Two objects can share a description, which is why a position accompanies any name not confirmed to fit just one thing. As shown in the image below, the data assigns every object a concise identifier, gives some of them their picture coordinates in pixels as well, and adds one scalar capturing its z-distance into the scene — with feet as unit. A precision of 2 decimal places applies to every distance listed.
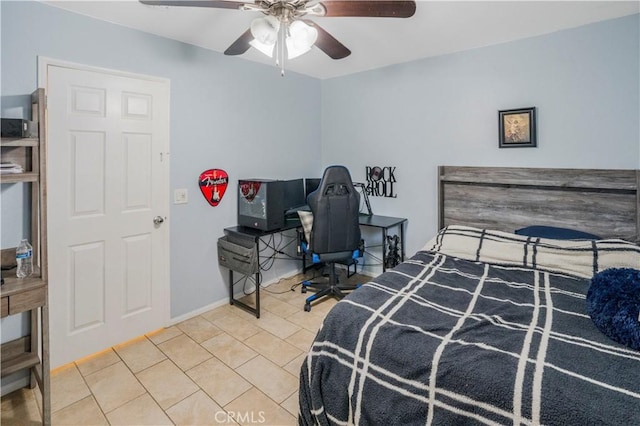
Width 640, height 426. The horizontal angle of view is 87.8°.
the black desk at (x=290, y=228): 9.50
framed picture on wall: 8.71
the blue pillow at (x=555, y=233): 8.06
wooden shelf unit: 5.35
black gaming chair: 9.33
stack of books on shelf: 5.51
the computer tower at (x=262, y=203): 9.62
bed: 3.55
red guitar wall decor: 9.57
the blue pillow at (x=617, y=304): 4.29
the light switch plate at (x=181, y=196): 9.00
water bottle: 5.78
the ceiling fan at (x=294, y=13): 5.34
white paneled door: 7.08
